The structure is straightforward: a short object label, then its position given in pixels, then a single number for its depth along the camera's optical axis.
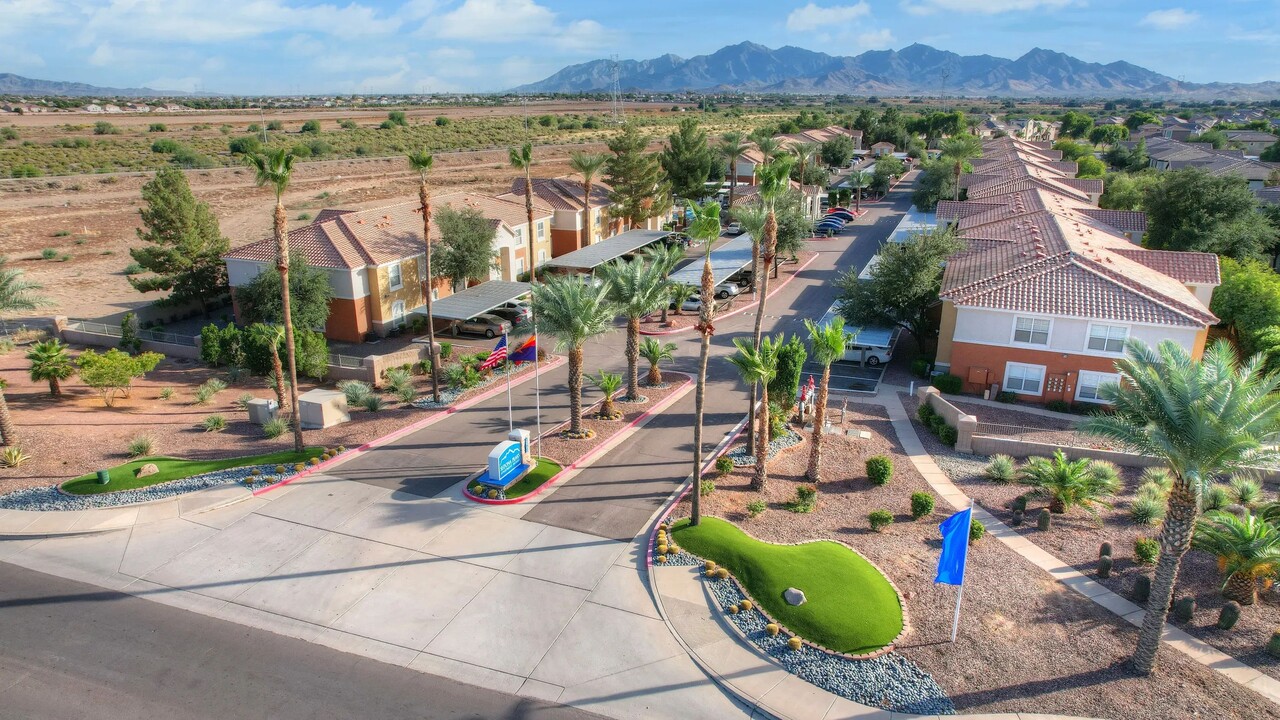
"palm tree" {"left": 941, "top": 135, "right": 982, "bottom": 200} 67.38
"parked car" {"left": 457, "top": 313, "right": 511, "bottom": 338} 40.91
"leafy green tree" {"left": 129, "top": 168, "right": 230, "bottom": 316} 41.28
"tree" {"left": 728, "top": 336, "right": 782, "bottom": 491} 22.38
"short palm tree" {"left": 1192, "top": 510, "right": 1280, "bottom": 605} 17.45
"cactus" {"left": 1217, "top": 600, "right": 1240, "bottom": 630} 16.53
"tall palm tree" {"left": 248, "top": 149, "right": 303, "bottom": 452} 22.31
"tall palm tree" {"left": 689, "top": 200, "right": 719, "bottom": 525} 18.69
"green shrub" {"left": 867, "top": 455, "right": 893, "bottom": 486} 23.84
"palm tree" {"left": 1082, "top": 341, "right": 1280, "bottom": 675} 14.09
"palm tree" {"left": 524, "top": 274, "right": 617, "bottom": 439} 26.09
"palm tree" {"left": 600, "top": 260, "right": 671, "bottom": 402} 29.42
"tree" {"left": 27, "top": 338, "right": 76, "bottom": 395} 29.81
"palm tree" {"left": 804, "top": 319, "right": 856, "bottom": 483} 22.27
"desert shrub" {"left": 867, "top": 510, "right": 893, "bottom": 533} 21.19
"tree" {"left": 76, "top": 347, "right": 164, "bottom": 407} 29.20
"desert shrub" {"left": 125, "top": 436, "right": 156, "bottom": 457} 25.43
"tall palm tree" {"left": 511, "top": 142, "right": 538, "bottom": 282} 39.81
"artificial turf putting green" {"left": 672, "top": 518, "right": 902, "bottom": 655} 16.75
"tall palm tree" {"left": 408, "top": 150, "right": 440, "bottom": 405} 29.56
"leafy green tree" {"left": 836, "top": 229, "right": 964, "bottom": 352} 35.41
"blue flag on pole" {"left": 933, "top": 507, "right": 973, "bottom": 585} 16.22
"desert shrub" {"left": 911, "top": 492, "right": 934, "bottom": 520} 21.72
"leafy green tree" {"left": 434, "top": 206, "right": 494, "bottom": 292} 41.78
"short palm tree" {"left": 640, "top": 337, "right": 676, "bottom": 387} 33.28
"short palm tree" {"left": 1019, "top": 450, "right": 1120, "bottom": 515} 22.08
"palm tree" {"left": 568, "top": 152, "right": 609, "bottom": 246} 51.62
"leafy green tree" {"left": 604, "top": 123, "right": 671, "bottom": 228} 57.06
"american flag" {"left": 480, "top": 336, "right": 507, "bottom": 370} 25.91
